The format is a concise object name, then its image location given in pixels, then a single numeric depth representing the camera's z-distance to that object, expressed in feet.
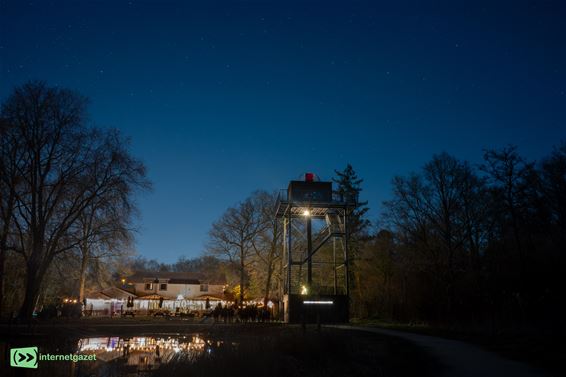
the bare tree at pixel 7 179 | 88.89
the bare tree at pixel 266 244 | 161.89
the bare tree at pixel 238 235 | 163.63
